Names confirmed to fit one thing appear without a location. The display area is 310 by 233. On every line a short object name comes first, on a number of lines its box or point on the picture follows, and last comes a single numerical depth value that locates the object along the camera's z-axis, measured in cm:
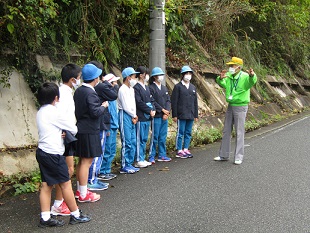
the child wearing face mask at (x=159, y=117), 800
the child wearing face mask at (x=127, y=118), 704
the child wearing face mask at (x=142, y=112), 746
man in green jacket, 793
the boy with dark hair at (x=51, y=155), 449
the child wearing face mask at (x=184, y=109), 839
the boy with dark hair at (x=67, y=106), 484
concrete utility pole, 872
